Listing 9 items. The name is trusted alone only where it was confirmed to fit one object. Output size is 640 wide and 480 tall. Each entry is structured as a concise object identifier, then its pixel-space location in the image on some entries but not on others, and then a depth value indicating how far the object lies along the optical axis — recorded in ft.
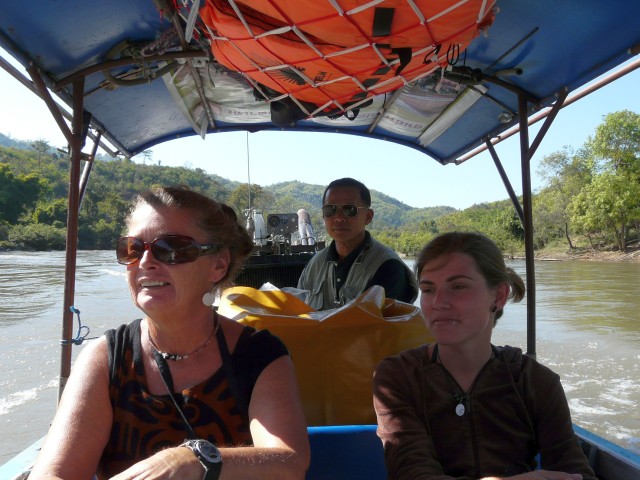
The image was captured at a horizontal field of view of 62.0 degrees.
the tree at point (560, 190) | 151.37
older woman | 4.28
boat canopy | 6.97
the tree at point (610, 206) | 125.90
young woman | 4.55
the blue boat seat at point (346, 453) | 4.88
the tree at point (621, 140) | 133.08
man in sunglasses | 8.50
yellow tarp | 5.62
